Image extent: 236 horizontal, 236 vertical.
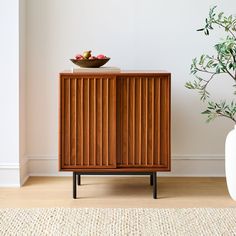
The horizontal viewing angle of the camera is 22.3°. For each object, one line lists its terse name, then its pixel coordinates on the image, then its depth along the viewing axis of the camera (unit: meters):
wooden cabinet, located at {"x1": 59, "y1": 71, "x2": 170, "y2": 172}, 3.76
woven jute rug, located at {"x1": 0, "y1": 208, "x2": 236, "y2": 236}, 3.15
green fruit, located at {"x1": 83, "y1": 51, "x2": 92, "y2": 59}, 3.86
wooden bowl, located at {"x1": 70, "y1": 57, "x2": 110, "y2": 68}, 3.83
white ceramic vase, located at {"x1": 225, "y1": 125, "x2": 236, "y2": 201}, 3.72
